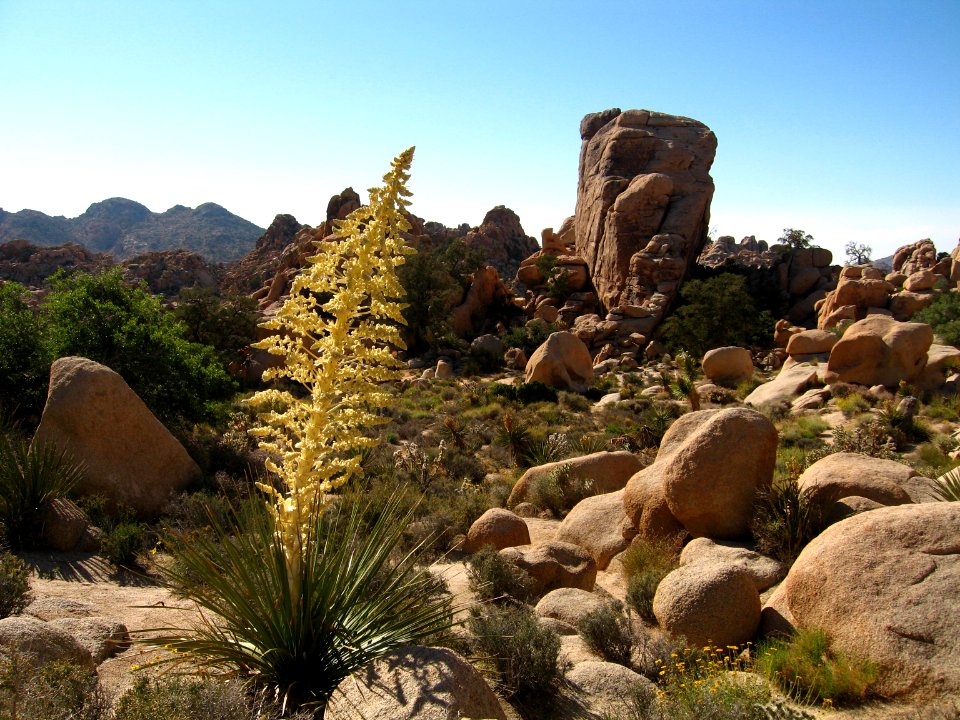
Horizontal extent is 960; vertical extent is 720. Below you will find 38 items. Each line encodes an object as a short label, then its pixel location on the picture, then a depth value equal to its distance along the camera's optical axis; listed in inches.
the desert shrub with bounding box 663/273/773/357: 1504.7
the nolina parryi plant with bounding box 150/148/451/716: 148.2
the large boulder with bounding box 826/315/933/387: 804.0
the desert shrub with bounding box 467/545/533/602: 300.5
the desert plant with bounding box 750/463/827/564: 295.3
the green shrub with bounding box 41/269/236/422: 556.1
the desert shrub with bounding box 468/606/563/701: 204.2
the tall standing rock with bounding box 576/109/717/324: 1772.9
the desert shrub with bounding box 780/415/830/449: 646.8
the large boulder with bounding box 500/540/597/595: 322.7
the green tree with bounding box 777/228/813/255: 2258.9
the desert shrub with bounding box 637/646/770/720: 163.6
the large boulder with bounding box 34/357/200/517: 402.6
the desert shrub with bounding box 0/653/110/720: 135.0
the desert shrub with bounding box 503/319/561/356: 1625.2
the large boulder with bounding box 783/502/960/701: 194.7
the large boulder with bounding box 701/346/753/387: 1122.0
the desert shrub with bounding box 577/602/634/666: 239.9
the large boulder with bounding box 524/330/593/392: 1168.2
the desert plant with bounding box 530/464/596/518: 479.8
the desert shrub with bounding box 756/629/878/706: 196.4
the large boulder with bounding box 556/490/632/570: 382.6
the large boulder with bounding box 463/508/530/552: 382.9
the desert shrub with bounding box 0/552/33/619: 226.7
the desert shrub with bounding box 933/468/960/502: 324.2
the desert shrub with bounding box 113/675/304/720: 132.7
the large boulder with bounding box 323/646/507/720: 139.6
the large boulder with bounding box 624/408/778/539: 320.8
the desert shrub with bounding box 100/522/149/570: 333.1
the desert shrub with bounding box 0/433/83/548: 327.9
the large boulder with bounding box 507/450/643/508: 488.4
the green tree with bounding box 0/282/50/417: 516.4
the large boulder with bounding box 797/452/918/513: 309.7
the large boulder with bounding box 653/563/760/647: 246.1
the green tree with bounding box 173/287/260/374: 1298.0
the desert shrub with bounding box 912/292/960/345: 1155.9
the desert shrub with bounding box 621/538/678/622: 289.3
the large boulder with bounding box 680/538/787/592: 288.7
